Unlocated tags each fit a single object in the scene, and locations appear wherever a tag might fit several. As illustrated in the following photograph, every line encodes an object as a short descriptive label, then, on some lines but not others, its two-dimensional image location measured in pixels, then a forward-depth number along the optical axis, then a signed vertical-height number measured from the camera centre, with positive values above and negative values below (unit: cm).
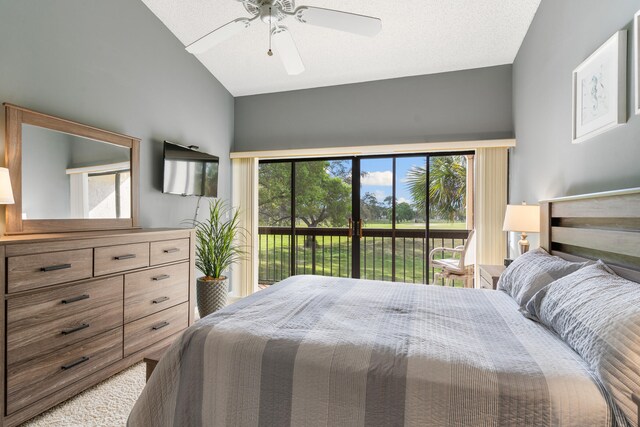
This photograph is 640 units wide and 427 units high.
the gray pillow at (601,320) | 88 -37
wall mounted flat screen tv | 321 +45
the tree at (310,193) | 452 +30
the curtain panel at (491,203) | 353 +12
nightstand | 257 -52
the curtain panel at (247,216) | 431 -4
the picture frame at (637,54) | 151 +77
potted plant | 344 -56
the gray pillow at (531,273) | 162 -33
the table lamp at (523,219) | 254 -4
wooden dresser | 166 -61
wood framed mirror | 204 +28
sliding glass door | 410 -1
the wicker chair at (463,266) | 354 -60
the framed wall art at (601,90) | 164 +71
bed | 93 -51
